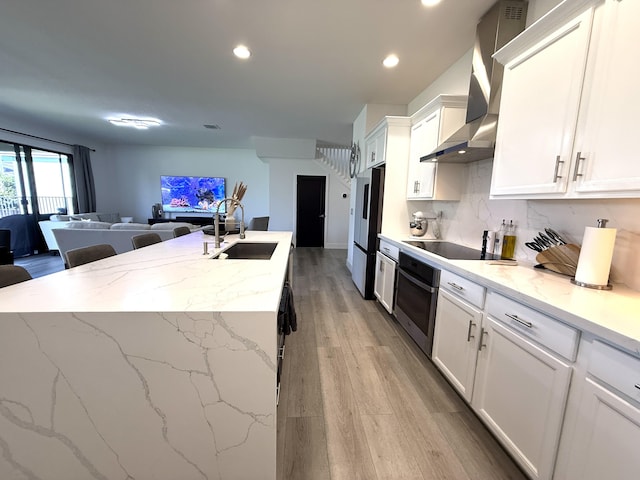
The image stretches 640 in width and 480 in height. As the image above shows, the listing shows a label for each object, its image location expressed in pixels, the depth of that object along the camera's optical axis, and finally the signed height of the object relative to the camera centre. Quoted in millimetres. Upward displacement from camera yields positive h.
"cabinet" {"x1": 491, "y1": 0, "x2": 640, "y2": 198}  1039 +501
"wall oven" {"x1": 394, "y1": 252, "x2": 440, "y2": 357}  1932 -763
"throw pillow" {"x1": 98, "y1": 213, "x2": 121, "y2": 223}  6233 -479
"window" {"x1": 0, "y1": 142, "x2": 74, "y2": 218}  4844 +298
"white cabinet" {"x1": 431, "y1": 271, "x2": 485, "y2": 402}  1491 -785
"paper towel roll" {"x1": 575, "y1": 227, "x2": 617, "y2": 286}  1163 -200
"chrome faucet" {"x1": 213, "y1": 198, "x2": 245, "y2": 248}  1961 -230
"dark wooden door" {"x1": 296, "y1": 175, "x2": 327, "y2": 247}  6801 -200
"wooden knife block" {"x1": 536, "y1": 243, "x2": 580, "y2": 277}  1383 -269
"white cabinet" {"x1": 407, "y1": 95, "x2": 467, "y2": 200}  2365 +625
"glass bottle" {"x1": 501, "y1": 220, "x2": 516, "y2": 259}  1892 -247
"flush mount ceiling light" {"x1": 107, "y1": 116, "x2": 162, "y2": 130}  4819 +1453
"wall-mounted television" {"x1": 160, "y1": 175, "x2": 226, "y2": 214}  7246 +202
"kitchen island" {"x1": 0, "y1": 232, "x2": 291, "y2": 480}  908 -670
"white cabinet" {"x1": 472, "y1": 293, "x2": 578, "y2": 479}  1010 -757
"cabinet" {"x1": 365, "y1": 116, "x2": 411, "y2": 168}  2980 +777
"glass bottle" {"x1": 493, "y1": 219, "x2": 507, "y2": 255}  1979 -240
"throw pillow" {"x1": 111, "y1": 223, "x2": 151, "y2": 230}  4121 -449
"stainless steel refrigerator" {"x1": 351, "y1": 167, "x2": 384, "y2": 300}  3113 -260
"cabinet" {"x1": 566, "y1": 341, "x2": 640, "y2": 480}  778 -668
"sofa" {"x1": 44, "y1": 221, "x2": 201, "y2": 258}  4012 -570
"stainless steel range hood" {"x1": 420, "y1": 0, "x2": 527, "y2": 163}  1820 +924
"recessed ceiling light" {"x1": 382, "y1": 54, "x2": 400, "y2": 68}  2535 +1432
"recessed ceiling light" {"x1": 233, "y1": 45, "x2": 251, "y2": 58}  2451 +1430
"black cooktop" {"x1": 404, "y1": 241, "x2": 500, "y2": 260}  1920 -361
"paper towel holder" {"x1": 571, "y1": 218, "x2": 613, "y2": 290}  1193 -343
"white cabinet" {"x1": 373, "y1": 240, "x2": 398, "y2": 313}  2654 -757
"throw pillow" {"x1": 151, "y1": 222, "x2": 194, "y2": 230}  4184 -435
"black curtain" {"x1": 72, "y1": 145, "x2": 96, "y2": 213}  6168 +431
